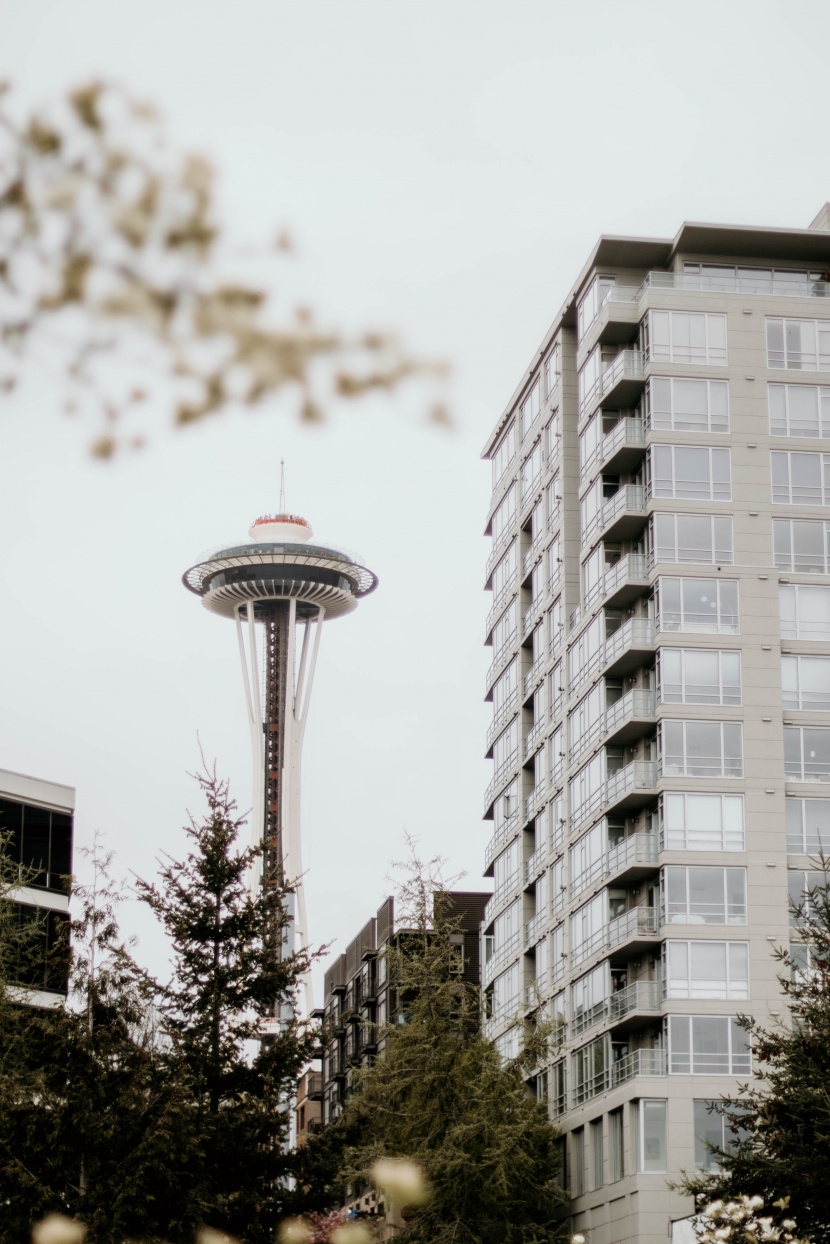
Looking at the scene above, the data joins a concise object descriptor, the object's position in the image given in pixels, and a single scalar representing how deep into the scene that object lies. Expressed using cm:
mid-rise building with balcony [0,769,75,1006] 6938
